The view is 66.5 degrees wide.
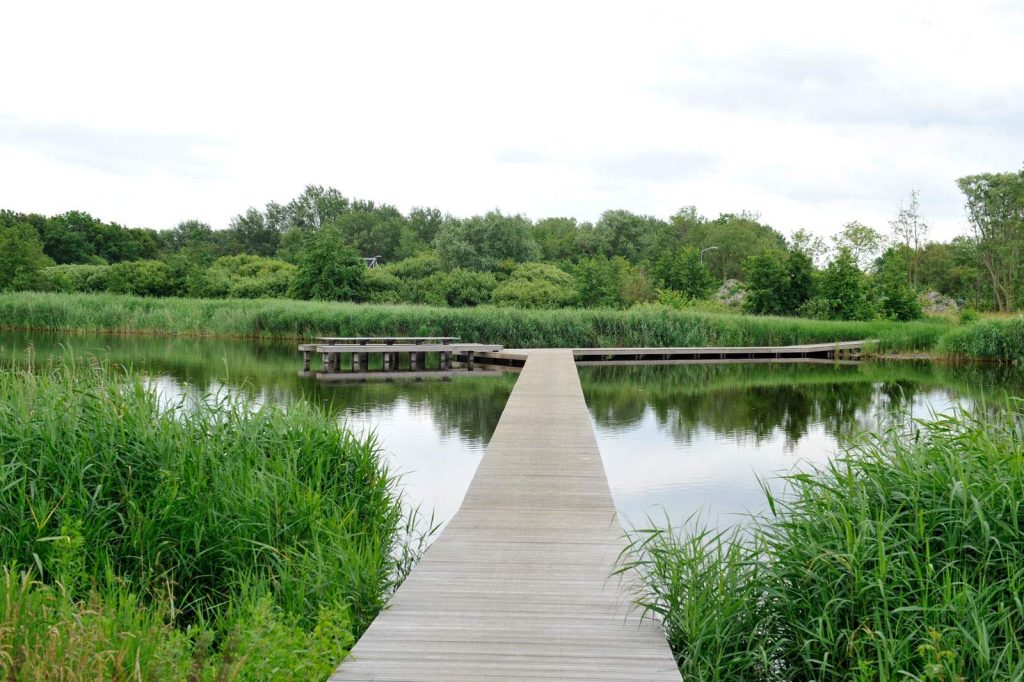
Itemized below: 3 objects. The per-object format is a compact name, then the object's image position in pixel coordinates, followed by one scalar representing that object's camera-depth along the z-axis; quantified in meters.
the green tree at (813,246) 42.25
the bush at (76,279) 32.06
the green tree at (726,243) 45.88
